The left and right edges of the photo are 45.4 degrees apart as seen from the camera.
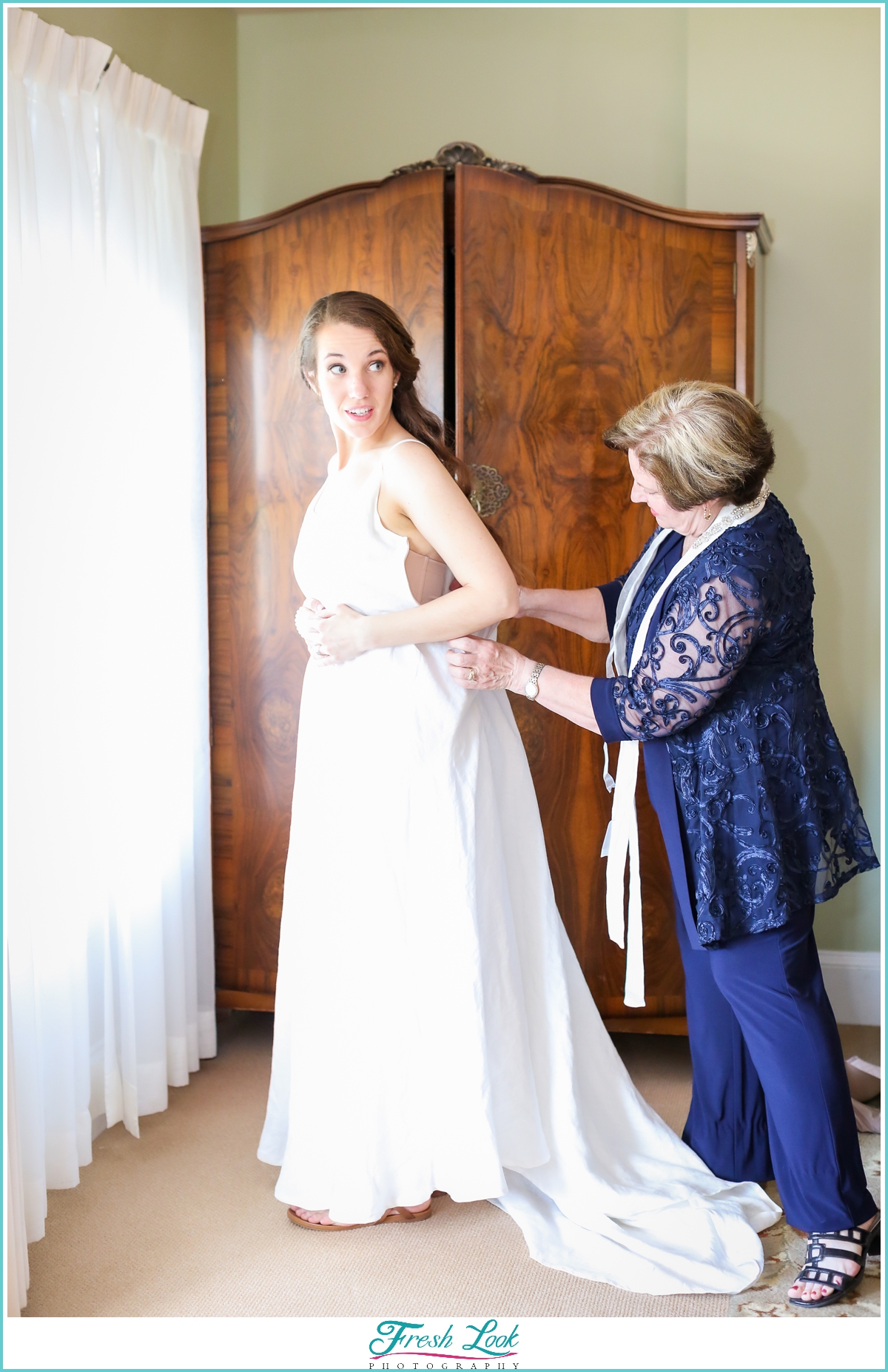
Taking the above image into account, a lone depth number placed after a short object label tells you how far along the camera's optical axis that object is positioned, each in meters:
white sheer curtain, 1.97
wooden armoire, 2.46
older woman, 1.71
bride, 1.87
